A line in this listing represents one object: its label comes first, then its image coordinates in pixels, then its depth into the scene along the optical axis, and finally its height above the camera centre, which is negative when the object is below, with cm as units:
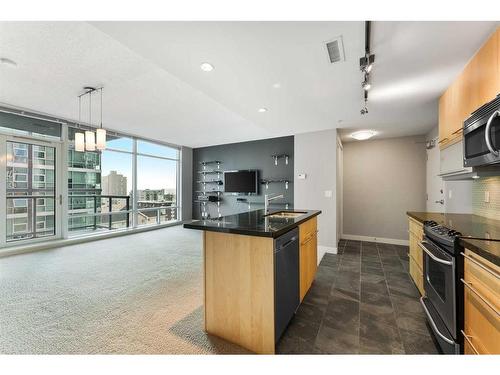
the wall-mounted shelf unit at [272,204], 598 -45
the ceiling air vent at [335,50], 180 +122
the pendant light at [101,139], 324 +74
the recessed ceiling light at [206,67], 211 +120
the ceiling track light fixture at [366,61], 167 +116
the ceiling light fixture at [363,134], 412 +105
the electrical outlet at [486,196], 237 -9
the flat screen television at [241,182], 646 +19
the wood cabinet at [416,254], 237 -79
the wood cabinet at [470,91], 167 +91
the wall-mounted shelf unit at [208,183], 722 +17
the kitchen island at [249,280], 161 -73
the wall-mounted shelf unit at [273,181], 599 +20
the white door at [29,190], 406 -4
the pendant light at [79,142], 331 +71
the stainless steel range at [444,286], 144 -73
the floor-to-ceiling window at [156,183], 645 +16
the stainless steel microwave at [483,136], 142 +38
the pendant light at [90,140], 324 +72
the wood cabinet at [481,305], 109 -65
